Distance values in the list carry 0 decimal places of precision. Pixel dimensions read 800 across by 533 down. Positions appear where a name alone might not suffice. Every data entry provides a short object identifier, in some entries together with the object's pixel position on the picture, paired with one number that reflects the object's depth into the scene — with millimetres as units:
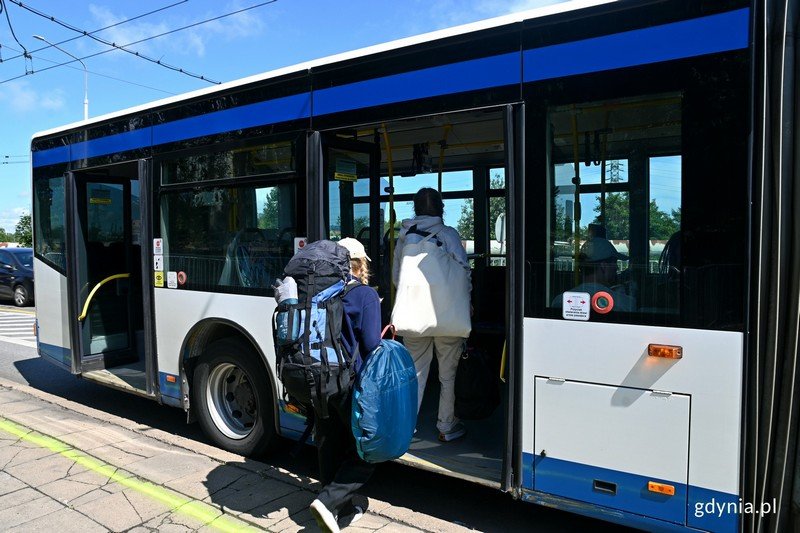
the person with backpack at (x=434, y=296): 3850
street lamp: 20162
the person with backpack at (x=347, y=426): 3213
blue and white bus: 2572
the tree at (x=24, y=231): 58275
